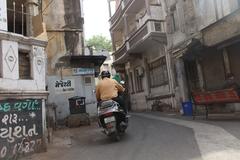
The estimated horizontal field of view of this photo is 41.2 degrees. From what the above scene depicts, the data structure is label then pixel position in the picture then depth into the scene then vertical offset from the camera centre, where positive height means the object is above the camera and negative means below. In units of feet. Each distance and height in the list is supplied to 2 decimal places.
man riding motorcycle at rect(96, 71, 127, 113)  29.84 +2.11
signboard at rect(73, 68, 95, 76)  60.44 +8.26
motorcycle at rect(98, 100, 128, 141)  27.48 -0.48
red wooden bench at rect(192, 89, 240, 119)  34.35 +0.94
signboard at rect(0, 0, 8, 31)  25.42 +8.47
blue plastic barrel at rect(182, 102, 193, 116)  49.98 -0.28
